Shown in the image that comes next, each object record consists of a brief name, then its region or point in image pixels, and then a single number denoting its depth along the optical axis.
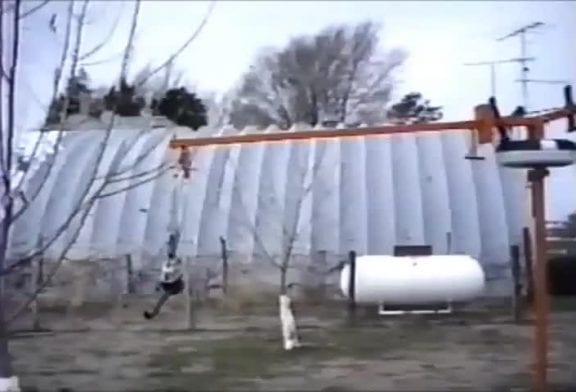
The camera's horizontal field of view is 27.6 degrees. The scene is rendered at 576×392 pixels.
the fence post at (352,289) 16.20
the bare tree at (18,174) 5.99
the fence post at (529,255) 11.67
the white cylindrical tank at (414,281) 16.36
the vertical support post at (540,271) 7.57
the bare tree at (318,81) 38.28
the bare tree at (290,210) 17.97
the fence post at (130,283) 18.05
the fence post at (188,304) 15.02
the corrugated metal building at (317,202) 18.42
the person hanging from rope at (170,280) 15.09
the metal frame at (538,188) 7.60
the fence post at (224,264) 17.80
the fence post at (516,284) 15.38
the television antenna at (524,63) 11.10
